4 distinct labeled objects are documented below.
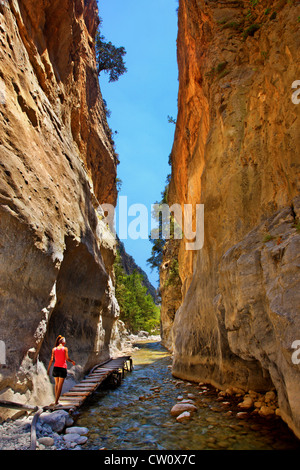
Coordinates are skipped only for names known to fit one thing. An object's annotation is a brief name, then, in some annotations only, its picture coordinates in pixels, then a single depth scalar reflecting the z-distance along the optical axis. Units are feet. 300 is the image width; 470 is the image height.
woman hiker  19.82
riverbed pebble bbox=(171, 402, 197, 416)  20.08
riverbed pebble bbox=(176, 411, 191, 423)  18.51
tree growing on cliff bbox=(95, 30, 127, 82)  73.41
